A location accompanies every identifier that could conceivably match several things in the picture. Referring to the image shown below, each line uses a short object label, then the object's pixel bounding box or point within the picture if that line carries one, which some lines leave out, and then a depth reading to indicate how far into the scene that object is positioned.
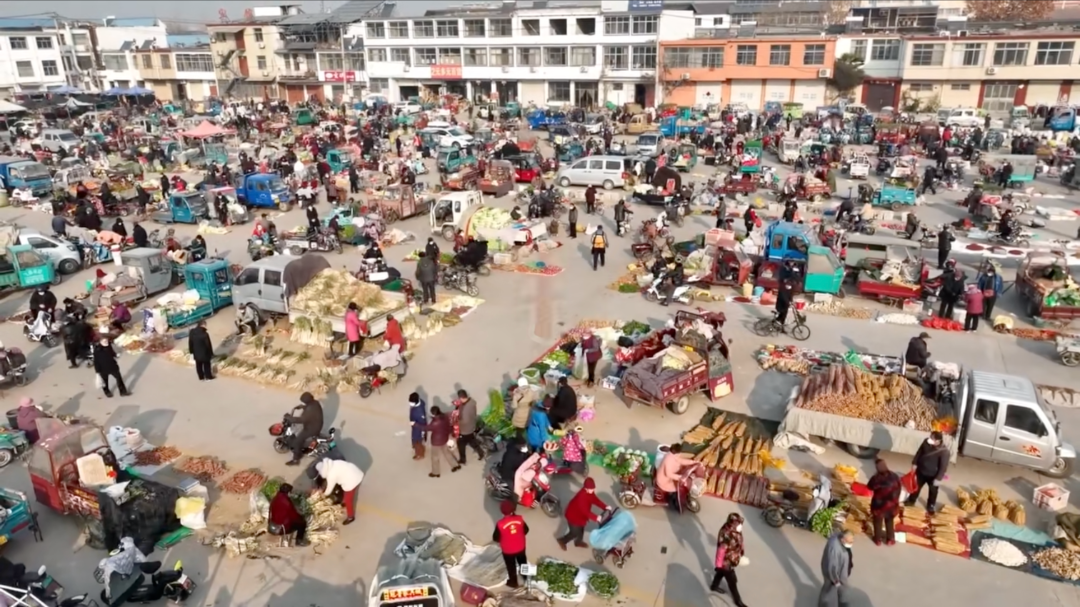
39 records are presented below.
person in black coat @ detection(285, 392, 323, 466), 12.66
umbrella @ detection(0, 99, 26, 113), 51.97
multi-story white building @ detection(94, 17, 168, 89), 94.75
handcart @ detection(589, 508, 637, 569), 10.11
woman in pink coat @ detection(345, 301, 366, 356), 16.38
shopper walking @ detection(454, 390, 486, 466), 12.57
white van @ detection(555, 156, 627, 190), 33.50
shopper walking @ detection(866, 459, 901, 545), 10.06
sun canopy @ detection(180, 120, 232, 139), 42.62
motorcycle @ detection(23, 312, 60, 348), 18.44
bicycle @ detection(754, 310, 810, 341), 17.77
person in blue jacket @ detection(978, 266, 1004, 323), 18.17
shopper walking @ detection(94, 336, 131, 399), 15.10
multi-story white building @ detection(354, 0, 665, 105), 64.21
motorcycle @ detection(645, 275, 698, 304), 20.22
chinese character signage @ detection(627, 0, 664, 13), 62.28
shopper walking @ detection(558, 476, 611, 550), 10.16
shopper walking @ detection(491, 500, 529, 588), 9.44
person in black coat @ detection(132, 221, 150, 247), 24.95
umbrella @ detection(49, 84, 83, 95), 68.28
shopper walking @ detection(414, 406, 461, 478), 12.08
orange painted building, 60.09
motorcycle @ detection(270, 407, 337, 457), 12.83
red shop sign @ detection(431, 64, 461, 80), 73.00
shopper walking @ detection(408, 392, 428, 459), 12.61
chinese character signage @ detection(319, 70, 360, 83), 81.00
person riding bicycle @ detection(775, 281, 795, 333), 17.61
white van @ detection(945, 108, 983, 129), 49.50
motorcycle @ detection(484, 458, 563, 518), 11.34
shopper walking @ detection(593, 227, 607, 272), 22.64
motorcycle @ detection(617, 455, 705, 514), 11.18
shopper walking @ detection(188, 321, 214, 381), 15.90
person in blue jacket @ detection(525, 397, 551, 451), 12.27
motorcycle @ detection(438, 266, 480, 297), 21.22
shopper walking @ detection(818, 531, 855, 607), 8.65
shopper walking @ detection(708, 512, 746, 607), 9.10
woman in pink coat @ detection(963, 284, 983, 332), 17.52
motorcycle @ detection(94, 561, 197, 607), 9.62
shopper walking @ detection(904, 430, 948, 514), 10.70
